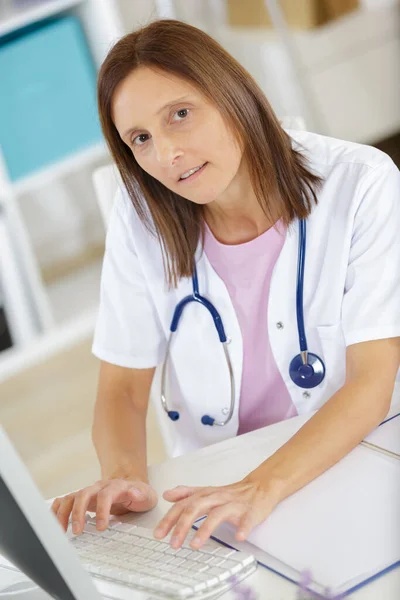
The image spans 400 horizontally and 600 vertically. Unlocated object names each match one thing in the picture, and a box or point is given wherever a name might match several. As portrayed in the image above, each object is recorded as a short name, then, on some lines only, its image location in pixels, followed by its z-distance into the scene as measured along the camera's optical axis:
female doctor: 1.65
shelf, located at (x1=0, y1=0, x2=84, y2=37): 3.27
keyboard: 1.36
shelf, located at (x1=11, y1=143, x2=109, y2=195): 3.39
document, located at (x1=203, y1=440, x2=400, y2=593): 1.36
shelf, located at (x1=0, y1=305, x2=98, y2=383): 3.42
